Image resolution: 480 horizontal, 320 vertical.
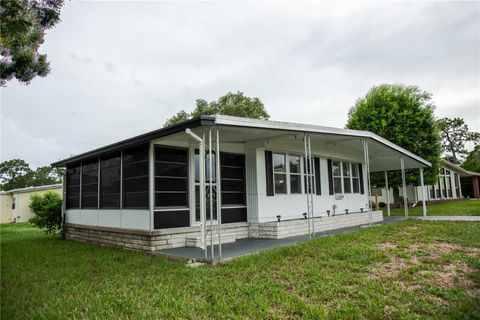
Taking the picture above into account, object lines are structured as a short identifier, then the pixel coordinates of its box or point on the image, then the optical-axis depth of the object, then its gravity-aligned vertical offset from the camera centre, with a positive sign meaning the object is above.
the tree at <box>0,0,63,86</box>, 4.80 +2.89
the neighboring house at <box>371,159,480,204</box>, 23.95 -0.09
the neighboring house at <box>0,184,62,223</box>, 24.53 -0.28
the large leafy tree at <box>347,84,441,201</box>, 17.72 +3.66
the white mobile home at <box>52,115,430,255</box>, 7.62 +0.32
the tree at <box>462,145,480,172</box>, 32.76 +2.66
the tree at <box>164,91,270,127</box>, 27.56 +7.56
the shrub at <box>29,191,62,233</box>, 12.02 -0.47
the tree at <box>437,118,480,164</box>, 39.84 +6.03
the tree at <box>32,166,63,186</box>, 41.94 +3.19
